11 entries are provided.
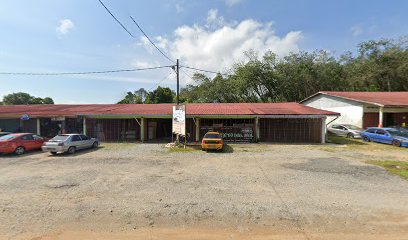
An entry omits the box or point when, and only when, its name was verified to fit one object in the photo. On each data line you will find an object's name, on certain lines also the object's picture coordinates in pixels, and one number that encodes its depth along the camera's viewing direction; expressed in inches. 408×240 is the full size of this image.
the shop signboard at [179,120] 705.6
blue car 701.3
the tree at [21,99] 2826.3
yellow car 621.3
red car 573.3
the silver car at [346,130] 885.1
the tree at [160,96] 1996.8
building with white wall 895.1
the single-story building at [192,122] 818.2
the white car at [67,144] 574.2
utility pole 755.8
